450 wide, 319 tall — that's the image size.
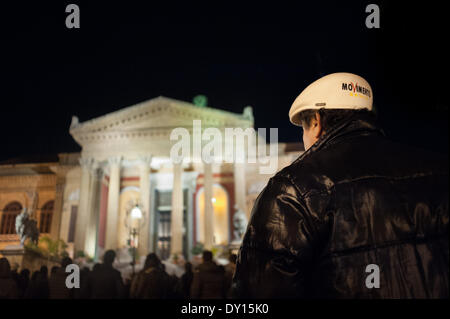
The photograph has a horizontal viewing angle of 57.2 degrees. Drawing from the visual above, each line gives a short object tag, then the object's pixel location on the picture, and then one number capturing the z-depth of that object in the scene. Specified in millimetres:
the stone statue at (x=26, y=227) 15918
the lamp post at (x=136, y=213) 14017
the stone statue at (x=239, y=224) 21047
